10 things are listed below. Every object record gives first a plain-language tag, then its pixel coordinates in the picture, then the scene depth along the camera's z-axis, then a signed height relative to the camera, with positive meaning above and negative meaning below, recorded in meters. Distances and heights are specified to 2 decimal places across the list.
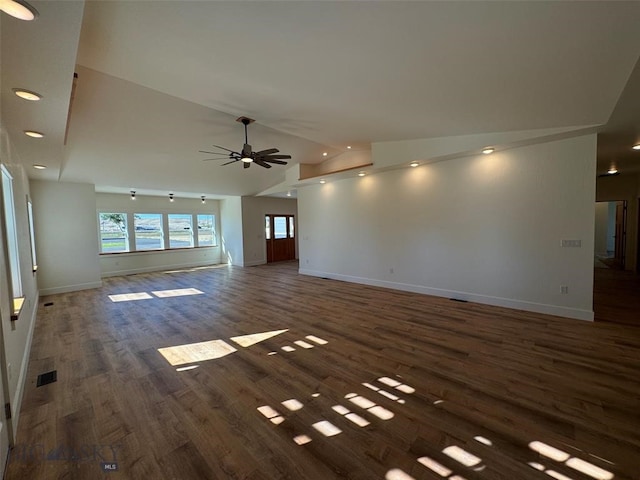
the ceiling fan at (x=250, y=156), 4.57 +1.27
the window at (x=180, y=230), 10.12 -0.01
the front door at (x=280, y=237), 11.14 -0.43
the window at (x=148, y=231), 9.34 +0.00
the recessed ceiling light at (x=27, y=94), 2.04 +1.10
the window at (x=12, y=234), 2.97 +0.01
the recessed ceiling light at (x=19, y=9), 1.24 +1.08
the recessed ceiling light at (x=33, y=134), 2.91 +1.11
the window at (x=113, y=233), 8.75 -0.03
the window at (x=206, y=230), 10.88 -0.04
